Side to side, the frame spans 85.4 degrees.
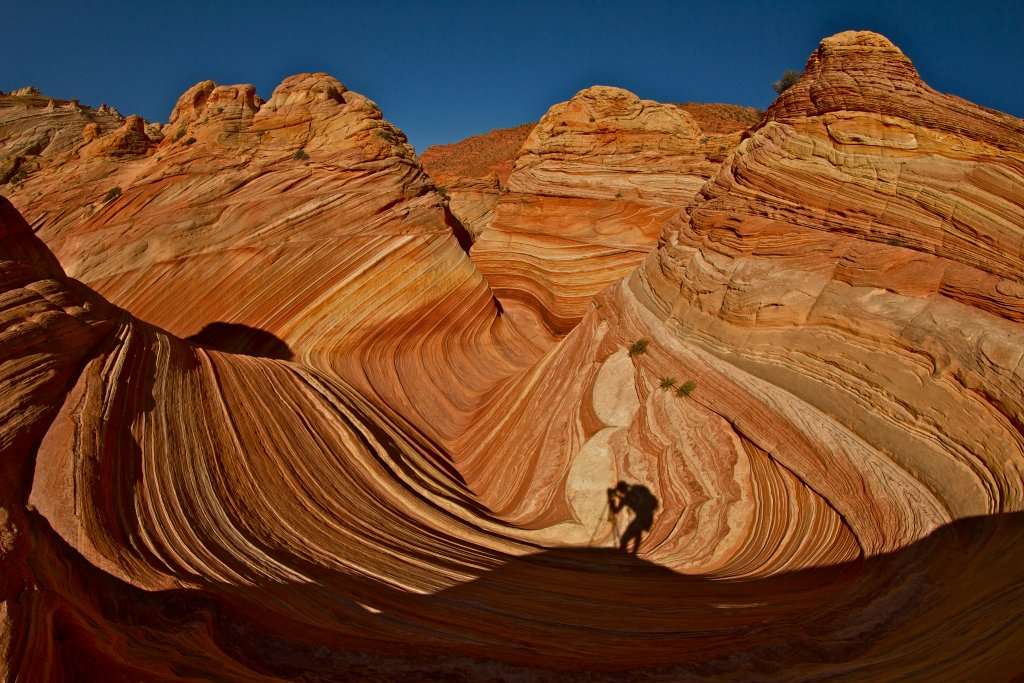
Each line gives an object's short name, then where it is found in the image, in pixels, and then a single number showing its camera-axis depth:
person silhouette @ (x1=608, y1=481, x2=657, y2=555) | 6.60
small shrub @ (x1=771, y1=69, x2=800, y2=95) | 19.24
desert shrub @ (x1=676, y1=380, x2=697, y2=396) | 7.57
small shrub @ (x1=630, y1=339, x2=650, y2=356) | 8.61
